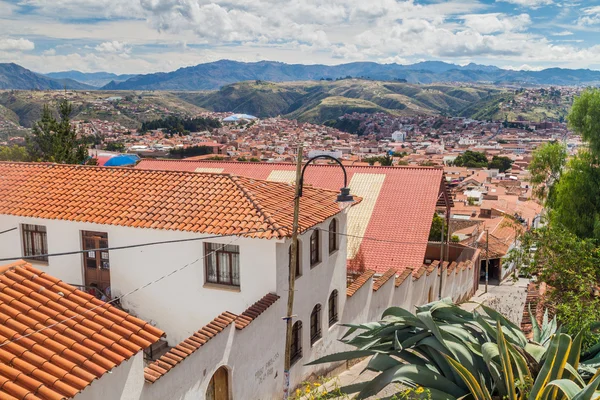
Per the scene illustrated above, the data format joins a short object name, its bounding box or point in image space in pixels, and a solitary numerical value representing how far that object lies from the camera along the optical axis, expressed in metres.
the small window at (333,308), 14.03
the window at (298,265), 12.01
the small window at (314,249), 12.84
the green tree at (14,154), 34.84
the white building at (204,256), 10.34
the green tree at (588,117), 20.12
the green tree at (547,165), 27.66
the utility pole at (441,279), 20.56
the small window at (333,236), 13.81
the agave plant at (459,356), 6.75
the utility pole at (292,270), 9.30
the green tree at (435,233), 32.59
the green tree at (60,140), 27.97
